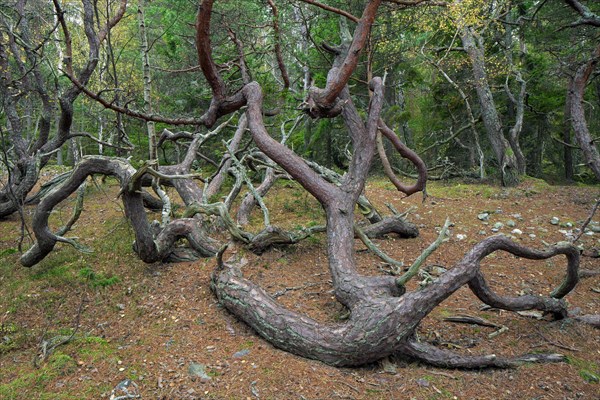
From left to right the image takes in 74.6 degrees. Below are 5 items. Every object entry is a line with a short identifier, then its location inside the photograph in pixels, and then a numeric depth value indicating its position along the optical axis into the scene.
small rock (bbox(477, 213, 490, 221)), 8.13
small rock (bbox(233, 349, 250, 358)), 3.71
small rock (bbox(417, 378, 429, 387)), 3.29
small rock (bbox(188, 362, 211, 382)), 3.37
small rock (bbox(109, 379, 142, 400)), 3.13
